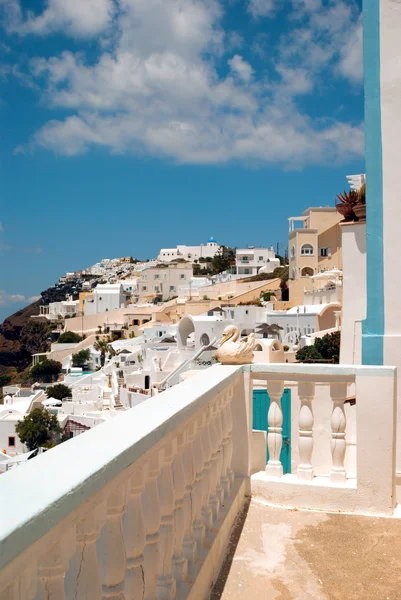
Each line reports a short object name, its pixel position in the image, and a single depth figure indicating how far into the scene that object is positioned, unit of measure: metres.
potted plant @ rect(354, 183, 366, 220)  6.30
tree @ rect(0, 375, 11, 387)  65.06
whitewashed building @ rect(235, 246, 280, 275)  78.19
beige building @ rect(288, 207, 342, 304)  52.53
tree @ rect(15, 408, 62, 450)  32.69
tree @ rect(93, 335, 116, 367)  55.32
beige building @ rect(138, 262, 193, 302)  86.81
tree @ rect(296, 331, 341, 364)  23.97
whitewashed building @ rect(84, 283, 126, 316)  86.83
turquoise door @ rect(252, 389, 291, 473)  7.37
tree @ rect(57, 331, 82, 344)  71.79
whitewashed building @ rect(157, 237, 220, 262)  116.11
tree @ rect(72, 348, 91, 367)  58.12
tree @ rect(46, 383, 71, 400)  43.36
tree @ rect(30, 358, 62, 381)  58.88
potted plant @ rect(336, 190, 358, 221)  6.44
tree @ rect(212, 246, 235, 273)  93.84
